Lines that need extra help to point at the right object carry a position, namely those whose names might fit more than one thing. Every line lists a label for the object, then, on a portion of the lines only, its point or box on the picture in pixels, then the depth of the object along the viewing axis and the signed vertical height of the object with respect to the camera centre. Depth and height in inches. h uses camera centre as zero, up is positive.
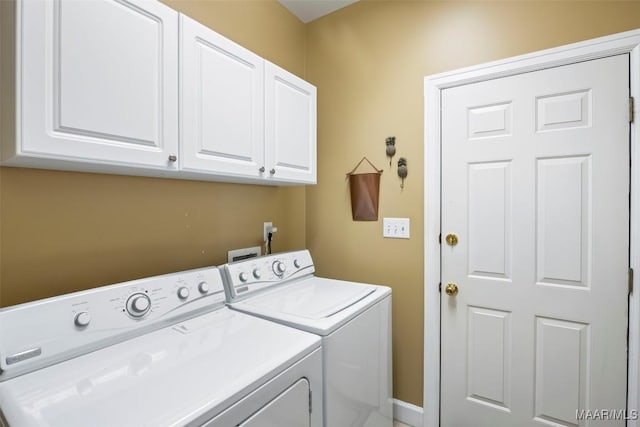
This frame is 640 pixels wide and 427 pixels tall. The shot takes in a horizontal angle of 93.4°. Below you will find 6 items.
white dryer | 28.7 -18.7
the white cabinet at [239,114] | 48.9 +18.5
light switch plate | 77.6 -4.7
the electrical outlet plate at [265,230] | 81.3 -5.6
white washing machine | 47.9 -18.6
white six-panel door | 57.5 -7.4
